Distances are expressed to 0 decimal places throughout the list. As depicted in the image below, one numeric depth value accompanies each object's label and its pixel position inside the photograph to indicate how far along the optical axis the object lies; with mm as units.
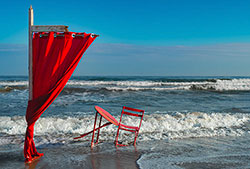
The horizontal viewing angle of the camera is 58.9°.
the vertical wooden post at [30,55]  3895
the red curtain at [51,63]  3924
